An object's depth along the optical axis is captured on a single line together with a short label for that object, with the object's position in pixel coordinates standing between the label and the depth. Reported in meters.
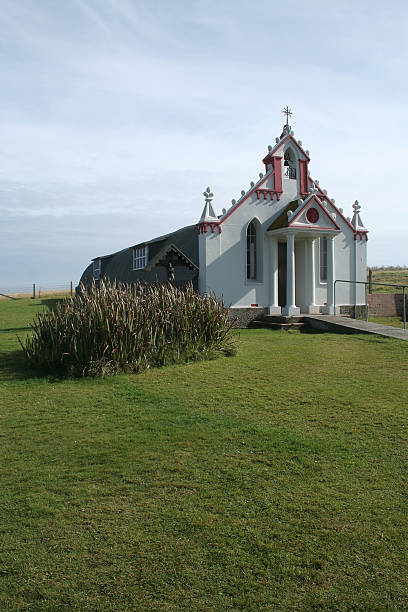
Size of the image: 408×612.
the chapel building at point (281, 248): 20.14
